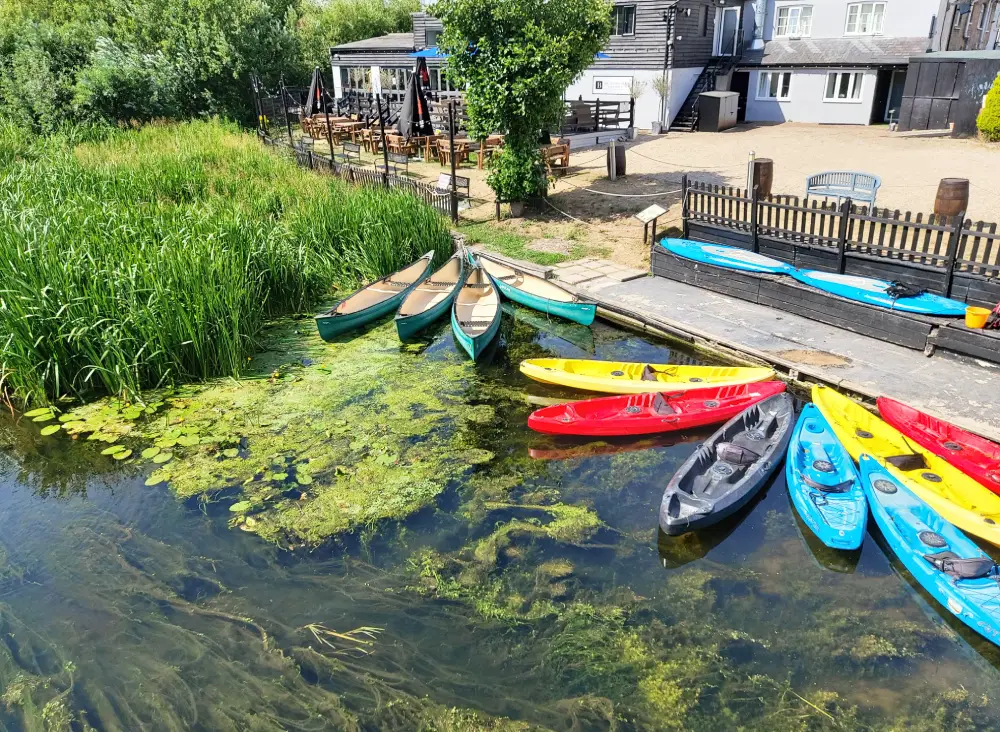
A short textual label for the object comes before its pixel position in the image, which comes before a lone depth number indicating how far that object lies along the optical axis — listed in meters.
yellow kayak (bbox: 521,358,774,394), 8.38
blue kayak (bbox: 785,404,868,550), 6.09
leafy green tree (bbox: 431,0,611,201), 13.38
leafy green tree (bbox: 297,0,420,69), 44.65
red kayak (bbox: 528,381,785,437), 7.87
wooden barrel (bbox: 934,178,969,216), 9.70
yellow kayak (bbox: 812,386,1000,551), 5.94
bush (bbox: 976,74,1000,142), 19.06
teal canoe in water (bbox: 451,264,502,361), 9.69
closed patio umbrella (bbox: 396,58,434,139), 21.00
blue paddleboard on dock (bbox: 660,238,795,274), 10.39
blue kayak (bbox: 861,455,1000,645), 5.20
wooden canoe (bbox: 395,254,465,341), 10.43
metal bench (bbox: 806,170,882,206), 11.48
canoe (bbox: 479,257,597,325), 10.58
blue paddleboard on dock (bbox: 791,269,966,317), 8.60
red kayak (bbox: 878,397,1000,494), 6.39
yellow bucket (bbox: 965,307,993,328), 8.13
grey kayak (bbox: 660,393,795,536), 6.24
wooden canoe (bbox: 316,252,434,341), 10.55
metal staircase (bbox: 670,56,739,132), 25.73
